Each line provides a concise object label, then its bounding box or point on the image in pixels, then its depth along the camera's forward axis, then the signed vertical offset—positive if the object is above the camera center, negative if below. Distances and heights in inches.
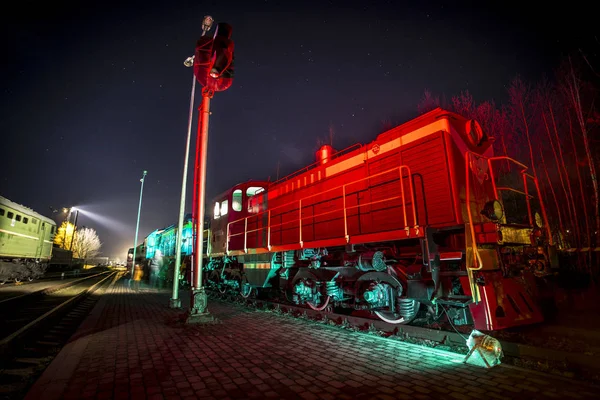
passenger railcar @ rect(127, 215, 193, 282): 626.8 +56.3
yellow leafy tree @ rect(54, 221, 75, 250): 2087.8 +243.6
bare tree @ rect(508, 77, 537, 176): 610.9 +242.0
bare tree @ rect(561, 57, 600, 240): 485.1 +229.4
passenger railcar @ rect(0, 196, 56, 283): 639.8 +66.9
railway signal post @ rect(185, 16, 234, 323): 261.9 +161.3
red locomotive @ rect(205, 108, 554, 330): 176.4 +18.1
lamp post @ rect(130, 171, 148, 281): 895.4 +203.9
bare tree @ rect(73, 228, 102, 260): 2608.8 +233.7
